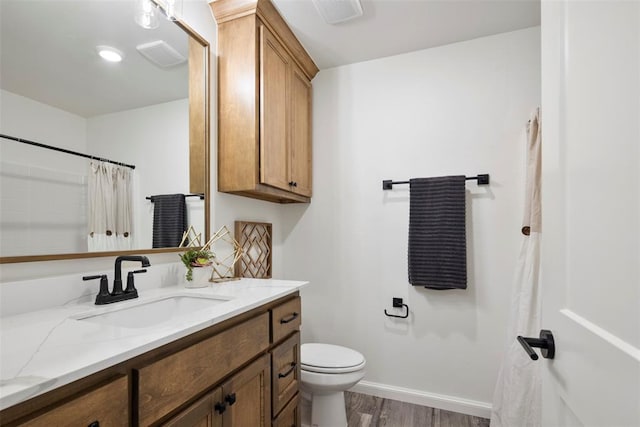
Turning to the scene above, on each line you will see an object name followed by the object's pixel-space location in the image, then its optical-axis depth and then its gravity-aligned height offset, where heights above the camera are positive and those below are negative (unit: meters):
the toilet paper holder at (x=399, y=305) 2.22 -0.63
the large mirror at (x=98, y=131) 1.05 +0.34
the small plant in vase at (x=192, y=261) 1.51 -0.22
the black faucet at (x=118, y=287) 1.16 -0.27
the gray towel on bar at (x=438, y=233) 2.03 -0.12
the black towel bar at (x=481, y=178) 2.06 +0.24
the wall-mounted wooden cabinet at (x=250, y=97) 1.78 +0.68
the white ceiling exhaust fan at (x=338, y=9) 1.76 +1.16
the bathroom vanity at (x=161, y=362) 0.62 -0.37
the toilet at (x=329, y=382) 1.74 -0.91
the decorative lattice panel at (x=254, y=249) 2.02 -0.24
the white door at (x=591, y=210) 0.47 +0.01
